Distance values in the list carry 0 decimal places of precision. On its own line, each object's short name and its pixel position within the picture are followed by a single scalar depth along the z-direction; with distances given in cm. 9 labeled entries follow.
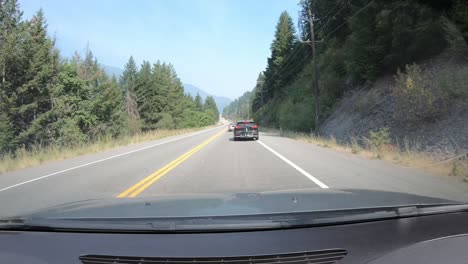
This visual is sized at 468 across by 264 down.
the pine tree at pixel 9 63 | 3306
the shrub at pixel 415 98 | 2150
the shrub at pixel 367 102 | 3075
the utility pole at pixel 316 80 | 3574
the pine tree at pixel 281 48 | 9350
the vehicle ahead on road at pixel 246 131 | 3406
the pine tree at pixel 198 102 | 16924
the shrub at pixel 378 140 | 2029
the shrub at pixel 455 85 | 2003
